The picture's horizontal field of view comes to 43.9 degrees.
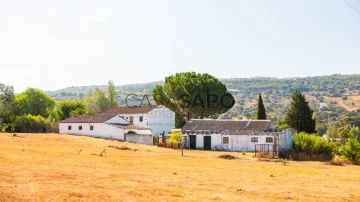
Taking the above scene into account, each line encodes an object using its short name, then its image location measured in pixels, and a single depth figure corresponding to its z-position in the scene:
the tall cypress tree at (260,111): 75.99
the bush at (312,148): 49.38
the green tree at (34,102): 94.19
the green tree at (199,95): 80.38
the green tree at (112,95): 111.56
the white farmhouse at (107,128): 64.47
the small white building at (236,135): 55.91
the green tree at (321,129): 122.25
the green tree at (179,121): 86.44
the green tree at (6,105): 73.50
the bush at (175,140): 57.69
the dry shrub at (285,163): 41.32
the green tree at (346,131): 96.39
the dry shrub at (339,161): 43.42
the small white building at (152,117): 75.07
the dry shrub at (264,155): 49.50
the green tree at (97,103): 111.06
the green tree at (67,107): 101.62
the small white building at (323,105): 190.25
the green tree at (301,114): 65.69
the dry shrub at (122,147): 50.72
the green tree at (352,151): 44.03
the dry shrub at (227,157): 46.14
